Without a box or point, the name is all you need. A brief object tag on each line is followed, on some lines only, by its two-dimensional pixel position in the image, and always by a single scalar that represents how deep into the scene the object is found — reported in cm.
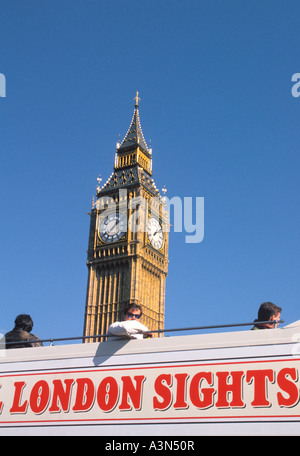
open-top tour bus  566
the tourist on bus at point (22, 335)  743
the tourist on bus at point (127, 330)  657
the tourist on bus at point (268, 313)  644
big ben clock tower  4528
